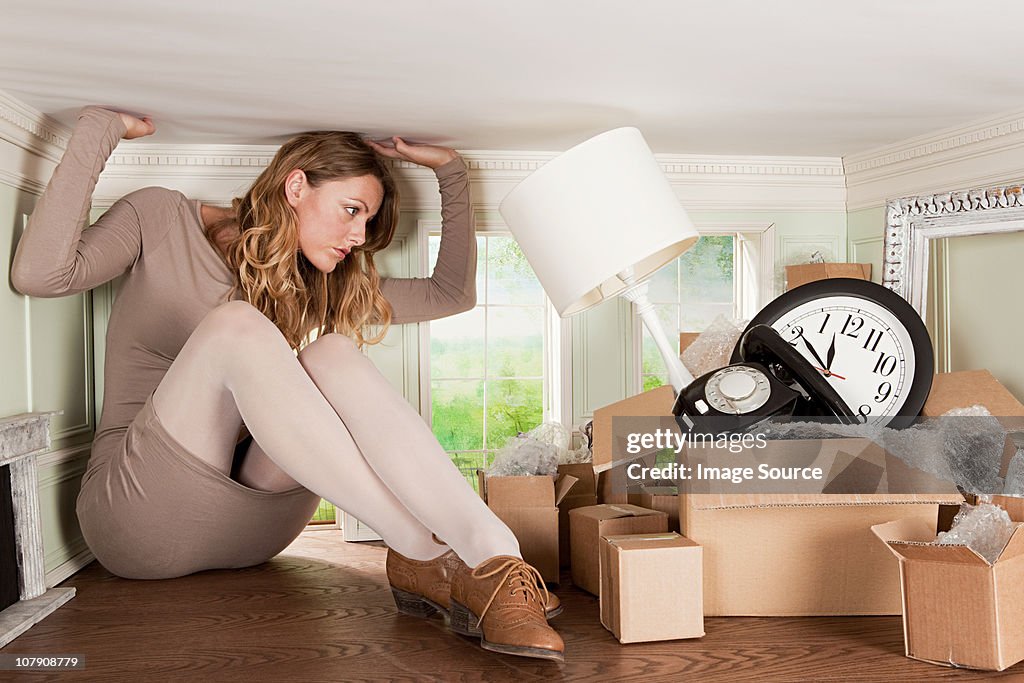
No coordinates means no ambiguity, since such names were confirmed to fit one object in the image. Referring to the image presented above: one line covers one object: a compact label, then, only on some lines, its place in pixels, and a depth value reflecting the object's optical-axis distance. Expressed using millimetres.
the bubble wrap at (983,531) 1677
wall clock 2363
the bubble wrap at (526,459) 2283
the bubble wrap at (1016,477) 1819
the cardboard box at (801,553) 1866
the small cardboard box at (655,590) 1710
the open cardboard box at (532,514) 2203
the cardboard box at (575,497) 2410
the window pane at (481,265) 4512
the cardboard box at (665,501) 2168
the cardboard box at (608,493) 2309
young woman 1804
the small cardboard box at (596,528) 1989
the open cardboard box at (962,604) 1526
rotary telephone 2076
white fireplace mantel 2000
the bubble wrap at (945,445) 1906
